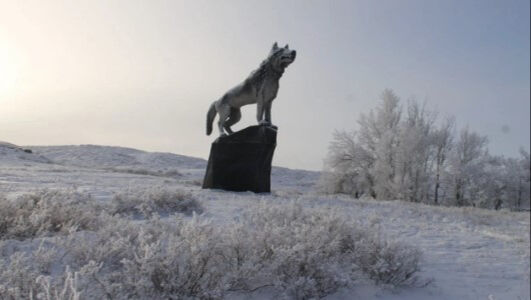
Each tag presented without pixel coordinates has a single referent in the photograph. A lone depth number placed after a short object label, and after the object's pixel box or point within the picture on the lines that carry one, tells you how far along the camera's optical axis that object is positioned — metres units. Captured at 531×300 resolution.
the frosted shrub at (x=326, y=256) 3.48
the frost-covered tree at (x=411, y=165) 21.64
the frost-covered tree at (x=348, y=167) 26.17
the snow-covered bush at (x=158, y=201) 6.52
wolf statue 10.55
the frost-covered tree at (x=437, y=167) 15.02
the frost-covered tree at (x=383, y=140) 24.23
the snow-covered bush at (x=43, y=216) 4.29
